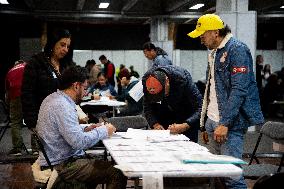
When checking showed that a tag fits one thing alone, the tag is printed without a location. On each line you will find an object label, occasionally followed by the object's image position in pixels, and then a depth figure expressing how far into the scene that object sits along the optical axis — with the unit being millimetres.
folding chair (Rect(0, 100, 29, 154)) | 7574
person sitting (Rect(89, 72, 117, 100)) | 9438
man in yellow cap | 3707
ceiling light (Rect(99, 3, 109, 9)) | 15193
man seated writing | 3432
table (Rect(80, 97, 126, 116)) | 8241
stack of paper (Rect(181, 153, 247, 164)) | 2762
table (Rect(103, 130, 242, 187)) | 2564
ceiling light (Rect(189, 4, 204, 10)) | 14969
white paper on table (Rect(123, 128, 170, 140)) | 3867
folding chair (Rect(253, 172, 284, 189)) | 2316
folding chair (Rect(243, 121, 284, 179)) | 4242
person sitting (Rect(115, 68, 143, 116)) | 8227
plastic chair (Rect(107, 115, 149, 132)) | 4801
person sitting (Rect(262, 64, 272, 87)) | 15547
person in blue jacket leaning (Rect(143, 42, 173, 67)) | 7765
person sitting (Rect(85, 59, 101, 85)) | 11797
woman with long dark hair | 4406
